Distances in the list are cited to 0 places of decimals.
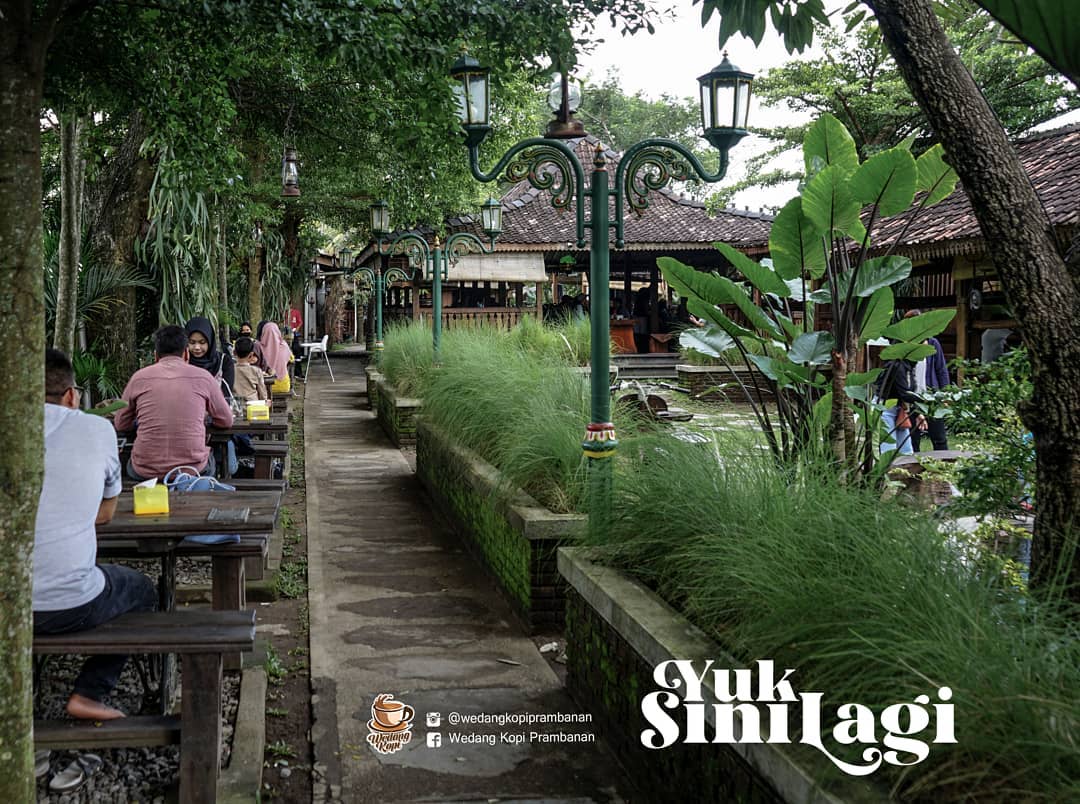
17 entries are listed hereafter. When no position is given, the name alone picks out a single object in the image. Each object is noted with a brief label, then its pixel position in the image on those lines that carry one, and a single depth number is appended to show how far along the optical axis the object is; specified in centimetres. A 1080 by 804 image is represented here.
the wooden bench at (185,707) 335
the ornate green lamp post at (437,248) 1438
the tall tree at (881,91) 1852
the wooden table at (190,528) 425
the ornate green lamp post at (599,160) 532
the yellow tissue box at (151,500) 447
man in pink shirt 592
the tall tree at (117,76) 252
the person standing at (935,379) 979
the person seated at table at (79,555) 339
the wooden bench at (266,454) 760
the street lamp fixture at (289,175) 1298
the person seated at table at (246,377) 1025
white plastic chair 2647
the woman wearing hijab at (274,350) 1437
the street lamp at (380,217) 1617
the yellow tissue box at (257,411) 809
